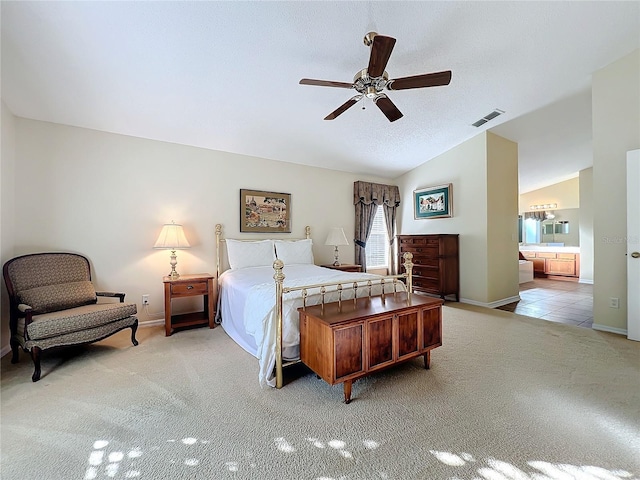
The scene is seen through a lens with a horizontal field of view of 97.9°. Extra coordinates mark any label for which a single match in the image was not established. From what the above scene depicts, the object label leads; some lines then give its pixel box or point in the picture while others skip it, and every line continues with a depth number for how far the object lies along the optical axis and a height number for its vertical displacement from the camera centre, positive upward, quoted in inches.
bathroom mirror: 302.8 +12.1
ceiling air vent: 153.1 +69.0
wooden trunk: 76.0 -28.9
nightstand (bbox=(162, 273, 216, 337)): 131.0 -26.7
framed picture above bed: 172.2 +17.6
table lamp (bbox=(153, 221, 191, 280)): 137.4 +0.0
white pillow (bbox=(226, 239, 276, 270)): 157.8 -8.8
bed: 87.6 -19.8
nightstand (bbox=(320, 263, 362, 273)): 188.2 -19.9
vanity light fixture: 313.7 +36.6
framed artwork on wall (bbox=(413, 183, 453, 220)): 199.9 +27.4
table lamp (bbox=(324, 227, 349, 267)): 191.9 +0.4
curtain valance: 219.1 +36.6
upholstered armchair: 95.2 -26.9
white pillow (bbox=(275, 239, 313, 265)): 170.4 -7.9
